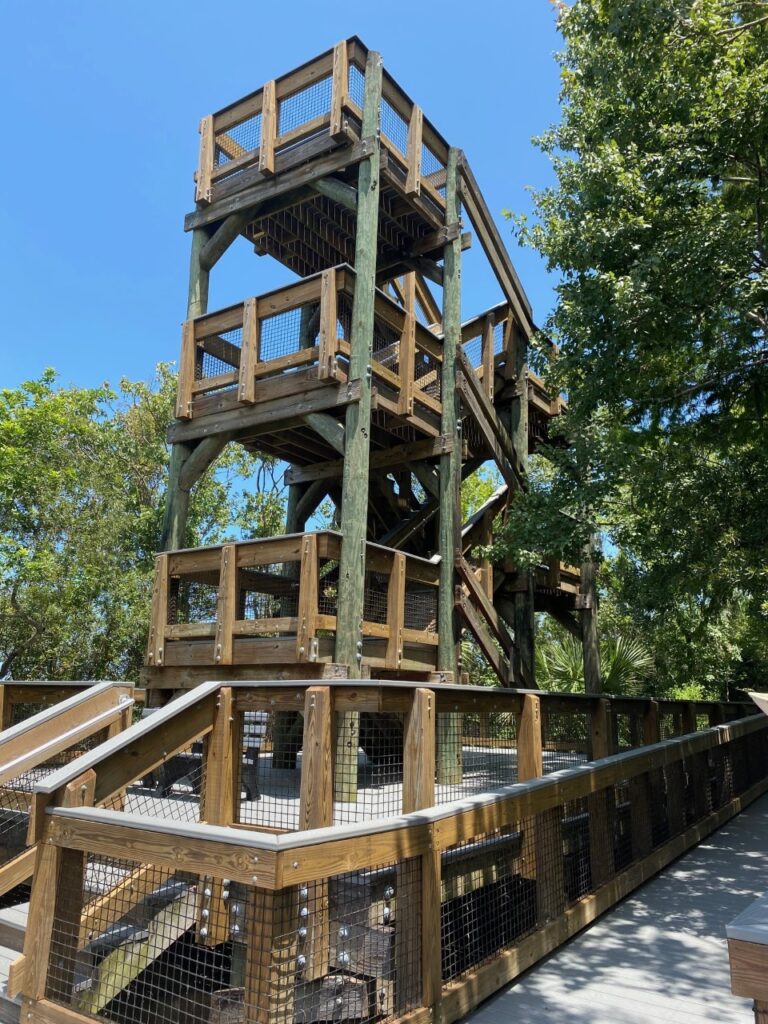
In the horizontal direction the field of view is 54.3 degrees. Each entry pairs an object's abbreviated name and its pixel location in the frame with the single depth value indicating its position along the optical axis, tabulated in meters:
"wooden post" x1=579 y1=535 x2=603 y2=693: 11.46
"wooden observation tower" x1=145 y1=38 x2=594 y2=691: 7.23
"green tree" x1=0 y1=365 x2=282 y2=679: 15.11
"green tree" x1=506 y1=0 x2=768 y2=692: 6.40
